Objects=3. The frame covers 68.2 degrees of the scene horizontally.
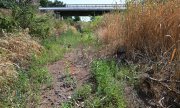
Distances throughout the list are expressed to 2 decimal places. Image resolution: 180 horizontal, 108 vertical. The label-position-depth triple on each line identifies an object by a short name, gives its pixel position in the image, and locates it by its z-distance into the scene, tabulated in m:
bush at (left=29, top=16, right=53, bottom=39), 3.30
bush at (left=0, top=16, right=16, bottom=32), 2.83
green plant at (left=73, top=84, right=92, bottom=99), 1.62
